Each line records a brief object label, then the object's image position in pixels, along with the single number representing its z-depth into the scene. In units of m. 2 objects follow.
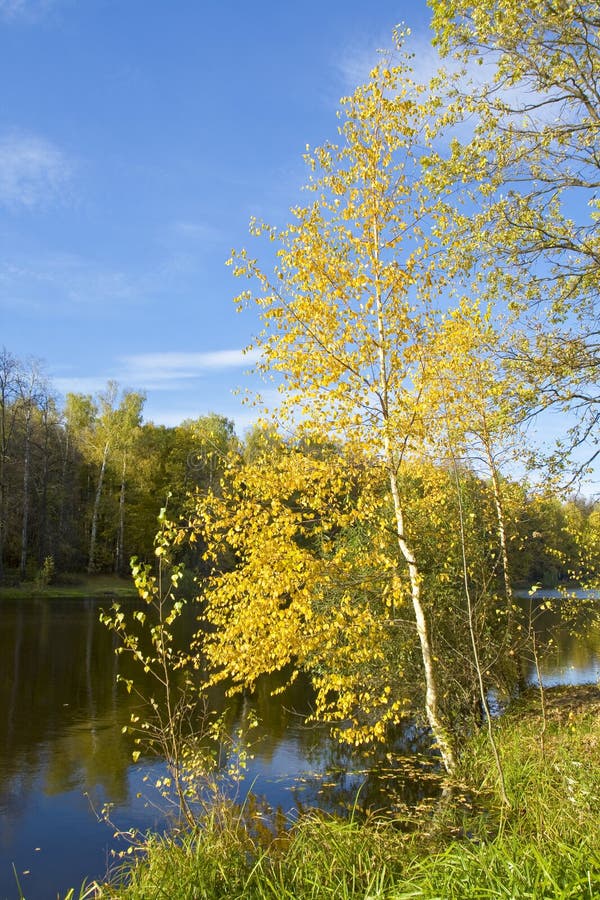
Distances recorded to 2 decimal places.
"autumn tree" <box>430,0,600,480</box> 7.61
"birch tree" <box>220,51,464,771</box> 7.77
